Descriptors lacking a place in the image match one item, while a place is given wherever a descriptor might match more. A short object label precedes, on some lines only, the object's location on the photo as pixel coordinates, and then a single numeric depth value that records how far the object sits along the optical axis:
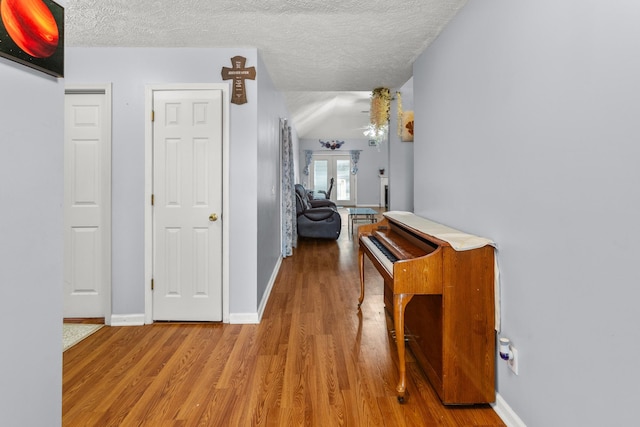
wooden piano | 1.84
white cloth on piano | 1.83
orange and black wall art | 1.00
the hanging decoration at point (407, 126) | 4.37
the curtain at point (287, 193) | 5.55
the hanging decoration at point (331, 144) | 13.23
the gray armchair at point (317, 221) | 7.00
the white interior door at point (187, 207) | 3.00
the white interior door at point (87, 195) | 3.02
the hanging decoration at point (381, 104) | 4.34
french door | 13.41
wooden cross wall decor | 3.00
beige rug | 2.67
